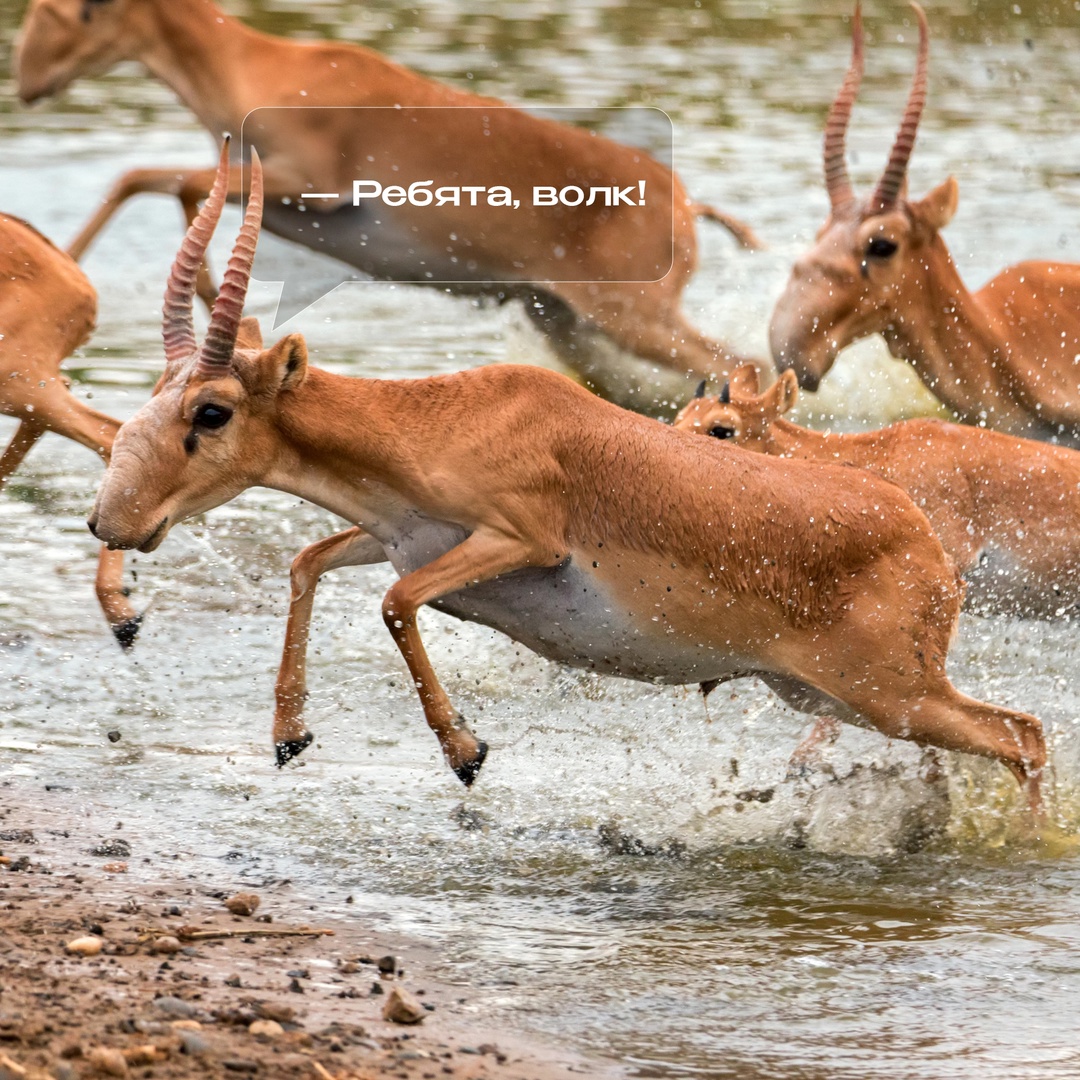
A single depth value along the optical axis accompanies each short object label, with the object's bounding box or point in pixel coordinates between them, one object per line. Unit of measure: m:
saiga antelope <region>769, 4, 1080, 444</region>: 20.42
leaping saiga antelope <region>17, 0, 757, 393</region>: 23.62
